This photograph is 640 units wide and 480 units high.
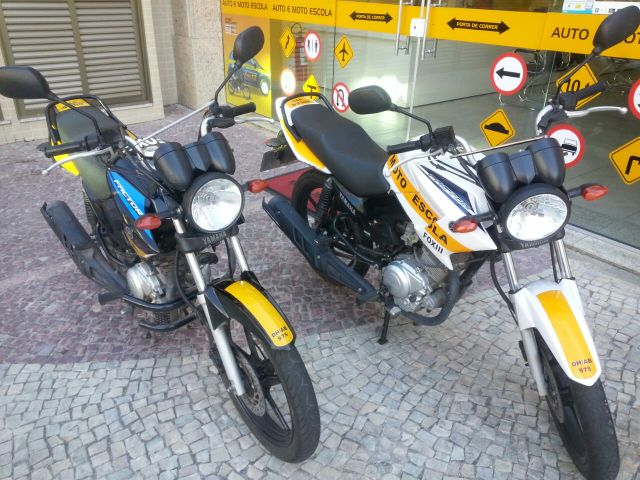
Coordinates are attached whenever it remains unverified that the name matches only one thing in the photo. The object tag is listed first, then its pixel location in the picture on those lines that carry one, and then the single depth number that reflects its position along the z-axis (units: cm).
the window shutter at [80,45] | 584
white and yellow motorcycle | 194
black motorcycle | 199
